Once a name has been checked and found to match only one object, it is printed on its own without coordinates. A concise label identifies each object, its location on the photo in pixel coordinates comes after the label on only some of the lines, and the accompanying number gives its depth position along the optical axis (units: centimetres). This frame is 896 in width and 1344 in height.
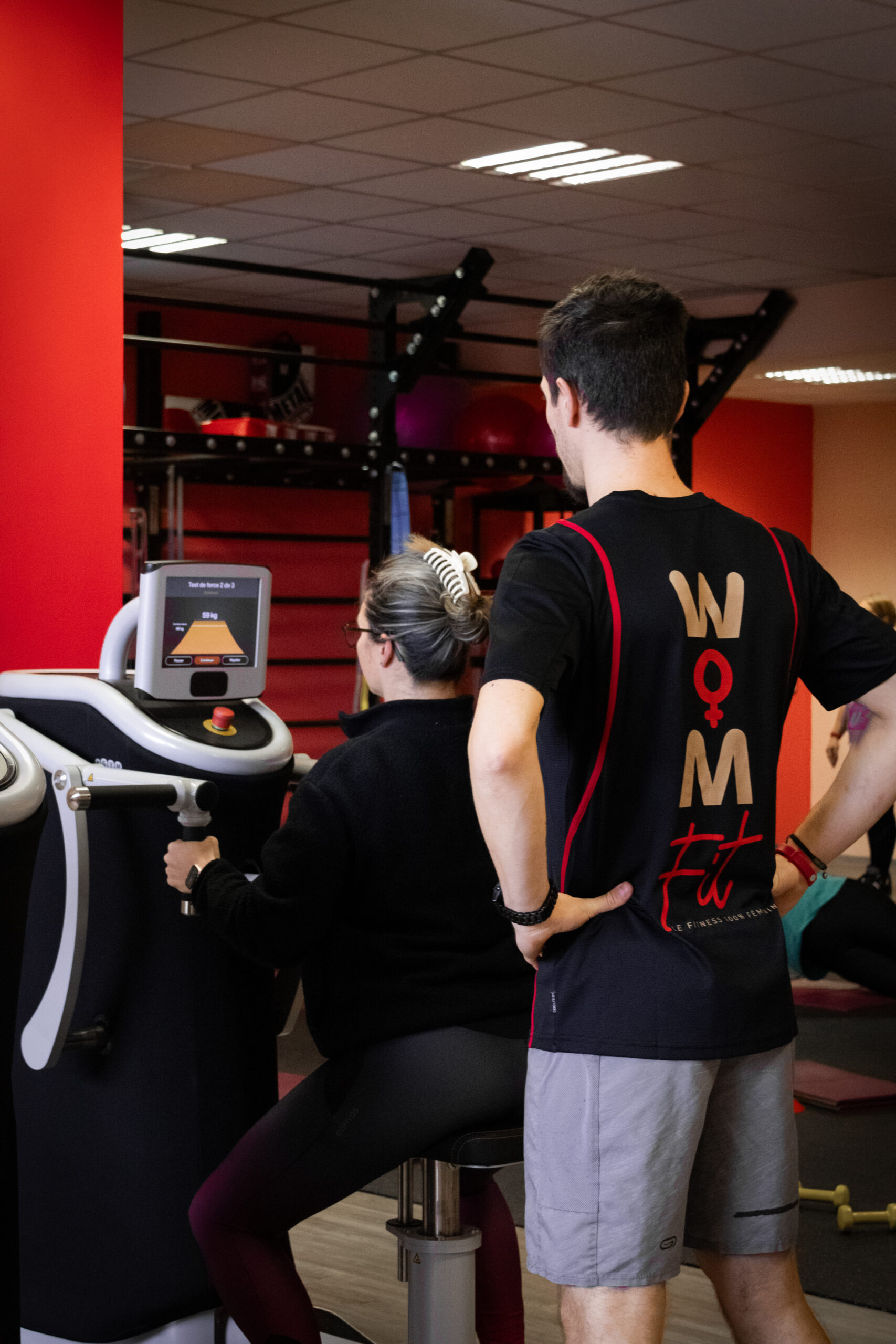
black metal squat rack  629
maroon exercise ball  749
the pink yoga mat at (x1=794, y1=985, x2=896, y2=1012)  559
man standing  156
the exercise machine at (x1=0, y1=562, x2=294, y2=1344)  225
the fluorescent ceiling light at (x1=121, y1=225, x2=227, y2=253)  679
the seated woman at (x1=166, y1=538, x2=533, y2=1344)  198
